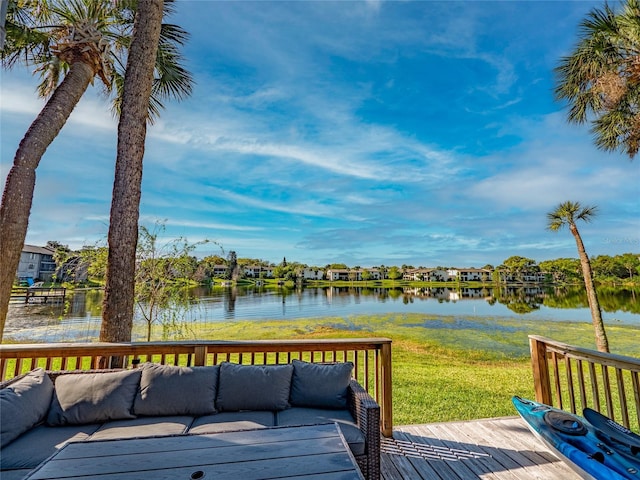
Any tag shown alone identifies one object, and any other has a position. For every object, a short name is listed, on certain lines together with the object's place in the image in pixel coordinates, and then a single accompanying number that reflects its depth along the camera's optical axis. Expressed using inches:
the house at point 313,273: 2183.8
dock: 646.0
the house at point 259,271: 1938.7
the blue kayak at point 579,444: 76.2
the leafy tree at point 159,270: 205.8
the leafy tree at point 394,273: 2283.5
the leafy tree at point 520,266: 1868.8
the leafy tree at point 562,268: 1569.9
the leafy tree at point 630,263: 1218.6
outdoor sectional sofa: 75.1
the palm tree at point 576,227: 345.4
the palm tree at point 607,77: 205.2
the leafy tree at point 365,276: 2299.1
